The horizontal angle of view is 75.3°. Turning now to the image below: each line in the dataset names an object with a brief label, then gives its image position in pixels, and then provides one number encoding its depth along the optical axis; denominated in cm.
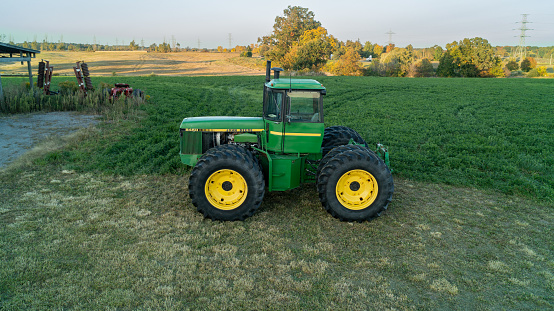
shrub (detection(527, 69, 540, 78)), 5528
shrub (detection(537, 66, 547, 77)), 5571
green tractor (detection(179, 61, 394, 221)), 621
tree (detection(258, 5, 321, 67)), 8238
